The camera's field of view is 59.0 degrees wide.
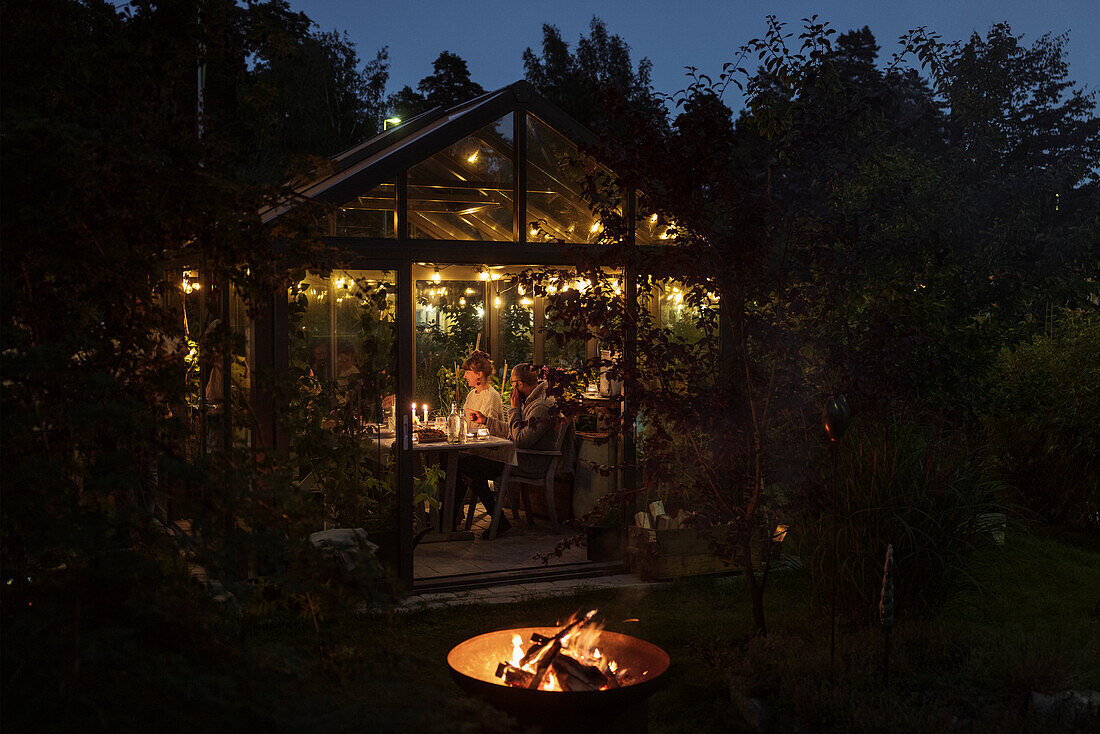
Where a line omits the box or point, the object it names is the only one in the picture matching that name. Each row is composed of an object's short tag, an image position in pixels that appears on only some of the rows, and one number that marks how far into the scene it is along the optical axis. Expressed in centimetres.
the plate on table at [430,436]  762
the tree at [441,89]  3305
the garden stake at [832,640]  415
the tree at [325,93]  2723
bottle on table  768
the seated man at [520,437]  782
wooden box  657
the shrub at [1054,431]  827
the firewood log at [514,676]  350
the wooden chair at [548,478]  786
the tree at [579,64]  3291
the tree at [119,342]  226
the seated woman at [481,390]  834
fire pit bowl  328
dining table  749
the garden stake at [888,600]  386
